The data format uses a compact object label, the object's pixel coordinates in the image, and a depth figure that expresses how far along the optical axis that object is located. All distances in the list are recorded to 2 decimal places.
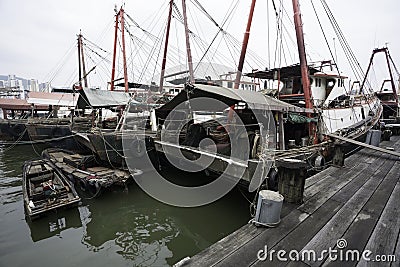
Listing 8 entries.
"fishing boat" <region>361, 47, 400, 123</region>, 21.02
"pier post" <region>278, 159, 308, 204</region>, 4.02
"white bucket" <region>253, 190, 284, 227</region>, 3.38
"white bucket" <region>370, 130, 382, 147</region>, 8.36
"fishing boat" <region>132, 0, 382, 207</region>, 5.03
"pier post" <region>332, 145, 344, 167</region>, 6.52
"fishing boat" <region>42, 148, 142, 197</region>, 7.32
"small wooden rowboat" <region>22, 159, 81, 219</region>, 5.88
